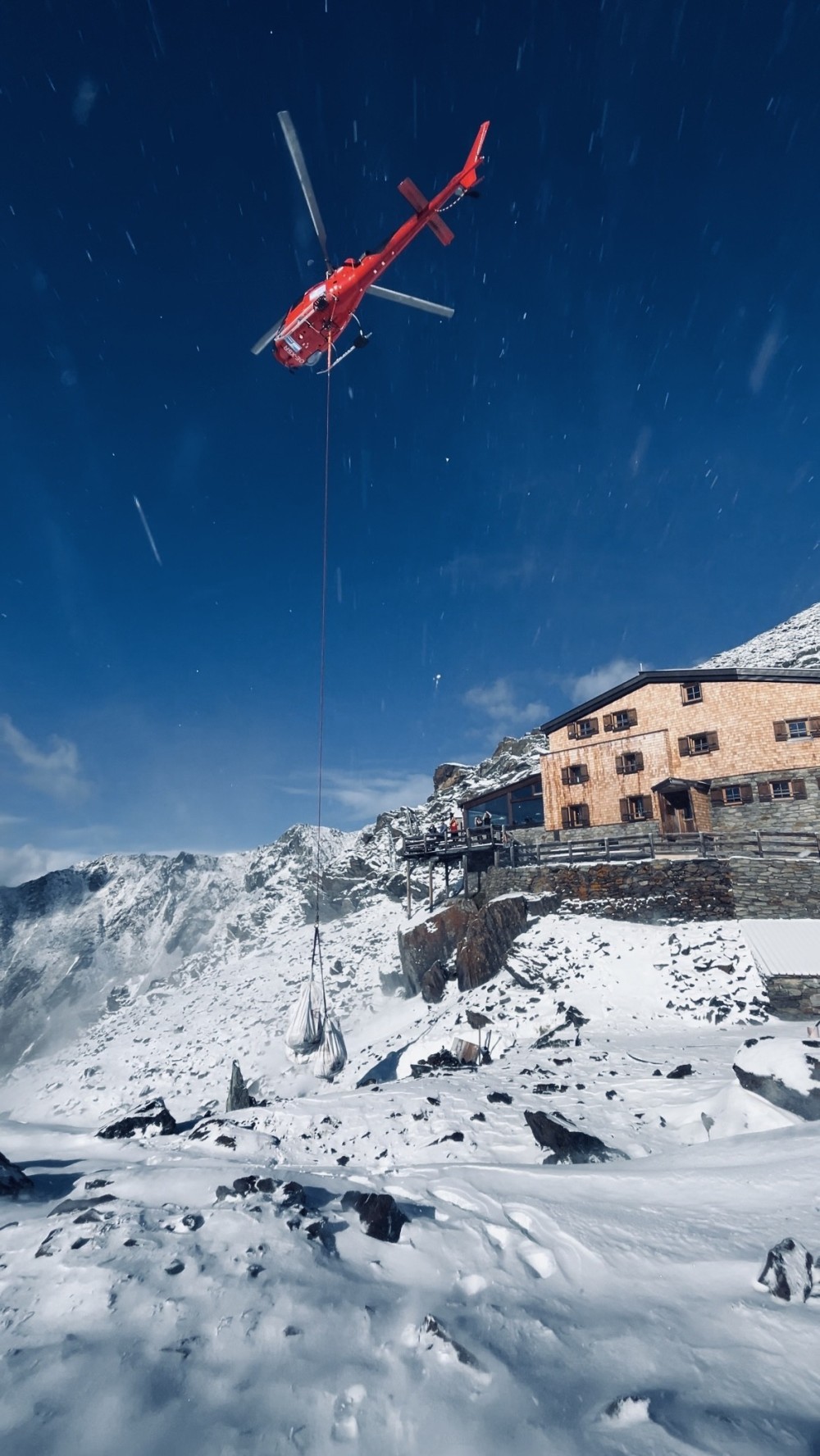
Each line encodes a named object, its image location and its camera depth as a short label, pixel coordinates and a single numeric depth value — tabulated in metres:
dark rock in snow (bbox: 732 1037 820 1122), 8.09
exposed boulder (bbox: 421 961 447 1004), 25.91
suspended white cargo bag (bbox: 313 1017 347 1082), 17.48
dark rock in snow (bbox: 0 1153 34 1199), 6.90
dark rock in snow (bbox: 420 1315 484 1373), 3.52
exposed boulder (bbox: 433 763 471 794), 73.50
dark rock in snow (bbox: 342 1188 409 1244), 5.42
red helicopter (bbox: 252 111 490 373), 16.44
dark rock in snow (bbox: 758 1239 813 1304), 3.87
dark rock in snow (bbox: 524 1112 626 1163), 8.37
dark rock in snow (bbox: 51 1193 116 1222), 5.39
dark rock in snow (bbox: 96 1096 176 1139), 11.78
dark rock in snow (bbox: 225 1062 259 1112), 15.19
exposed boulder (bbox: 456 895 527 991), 23.94
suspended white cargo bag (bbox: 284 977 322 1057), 17.72
